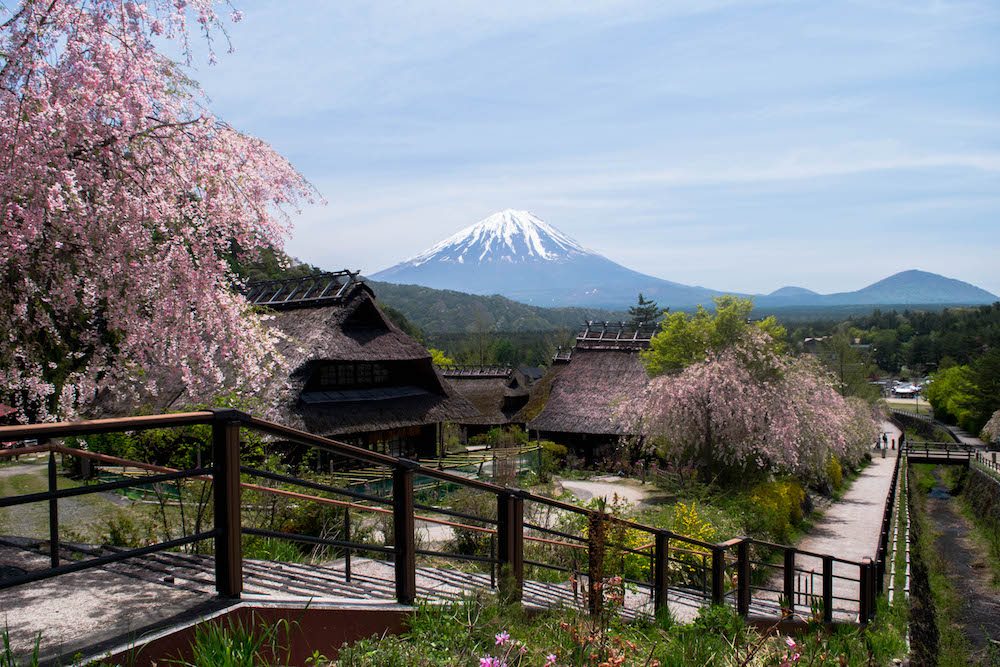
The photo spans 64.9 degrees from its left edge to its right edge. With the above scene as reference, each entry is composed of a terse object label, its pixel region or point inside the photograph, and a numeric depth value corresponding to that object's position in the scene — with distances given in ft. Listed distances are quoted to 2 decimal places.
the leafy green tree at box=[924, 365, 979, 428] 207.21
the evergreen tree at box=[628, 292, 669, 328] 347.38
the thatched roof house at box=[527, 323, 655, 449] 108.78
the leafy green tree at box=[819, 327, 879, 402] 201.57
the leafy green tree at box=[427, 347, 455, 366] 219.98
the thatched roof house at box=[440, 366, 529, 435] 157.48
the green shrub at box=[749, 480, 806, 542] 60.38
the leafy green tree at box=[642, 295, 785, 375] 79.95
